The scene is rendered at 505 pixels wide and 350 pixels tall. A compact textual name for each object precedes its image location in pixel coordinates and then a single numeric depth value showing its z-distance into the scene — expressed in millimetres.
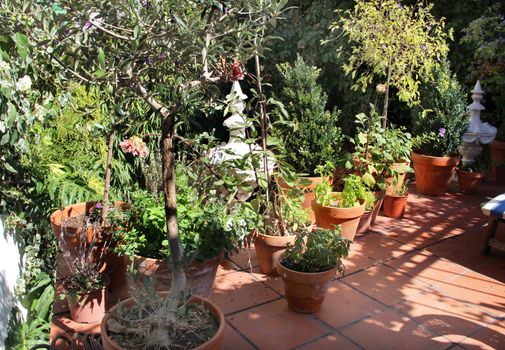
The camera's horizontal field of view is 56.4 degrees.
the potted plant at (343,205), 3891
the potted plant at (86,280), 2900
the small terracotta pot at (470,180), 5508
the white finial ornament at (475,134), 5605
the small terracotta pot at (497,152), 6059
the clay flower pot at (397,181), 4566
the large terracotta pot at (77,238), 3109
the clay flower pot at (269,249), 3367
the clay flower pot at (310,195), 4324
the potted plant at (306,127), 4535
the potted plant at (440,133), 5277
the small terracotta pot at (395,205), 4738
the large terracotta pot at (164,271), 2855
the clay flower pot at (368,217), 4336
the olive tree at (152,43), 1934
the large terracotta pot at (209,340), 2139
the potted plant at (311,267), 2984
